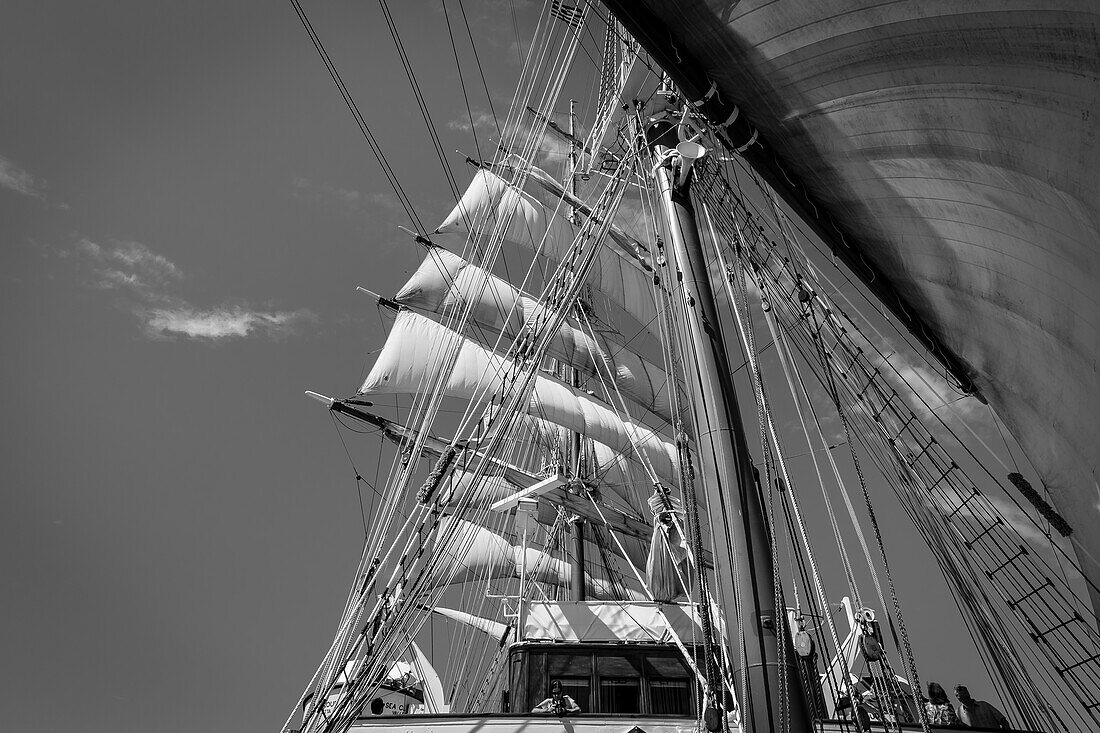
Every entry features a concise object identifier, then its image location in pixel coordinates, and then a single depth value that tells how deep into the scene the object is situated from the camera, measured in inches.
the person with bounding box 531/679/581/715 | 291.3
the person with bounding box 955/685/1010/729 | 265.7
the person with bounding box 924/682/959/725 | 263.1
